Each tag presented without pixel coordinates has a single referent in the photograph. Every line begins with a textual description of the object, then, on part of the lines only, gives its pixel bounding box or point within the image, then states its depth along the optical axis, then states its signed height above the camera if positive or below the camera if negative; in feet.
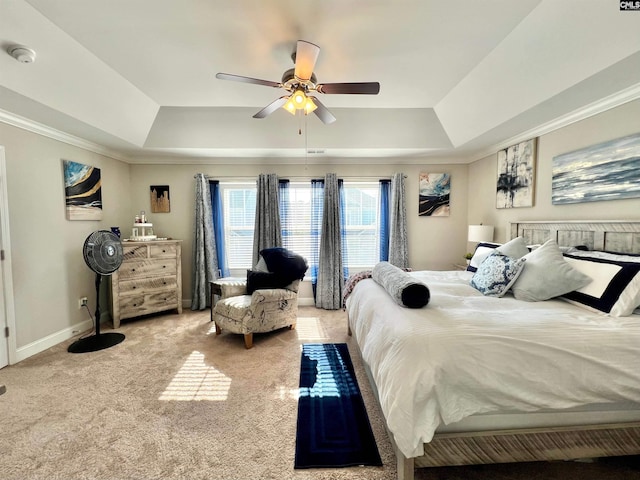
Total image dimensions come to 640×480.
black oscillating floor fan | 9.32 -1.28
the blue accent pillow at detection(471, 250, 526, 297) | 6.70 -1.26
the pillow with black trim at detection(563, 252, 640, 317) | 5.09 -1.21
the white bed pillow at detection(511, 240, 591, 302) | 6.02 -1.20
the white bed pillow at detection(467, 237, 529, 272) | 7.75 -0.68
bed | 4.09 -2.57
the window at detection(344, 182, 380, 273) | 14.19 +0.10
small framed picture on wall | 13.57 +1.50
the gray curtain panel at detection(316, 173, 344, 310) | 13.52 -1.45
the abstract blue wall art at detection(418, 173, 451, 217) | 13.85 +1.71
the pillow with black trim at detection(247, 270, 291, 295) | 10.46 -2.13
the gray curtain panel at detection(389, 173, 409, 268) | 13.53 +0.03
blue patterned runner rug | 5.05 -4.35
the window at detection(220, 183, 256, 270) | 14.08 +0.33
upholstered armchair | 9.41 -2.74
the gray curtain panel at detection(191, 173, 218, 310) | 13.25 -1.10
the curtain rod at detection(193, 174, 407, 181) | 13.66 +2.58
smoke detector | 6.05 +4.05
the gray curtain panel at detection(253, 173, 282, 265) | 13.39 +0.56
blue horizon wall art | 6.79 +1.53
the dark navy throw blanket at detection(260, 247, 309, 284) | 10.44 -1.48
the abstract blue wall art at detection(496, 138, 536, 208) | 9.79 +2.02
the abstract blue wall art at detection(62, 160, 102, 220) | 10.16 +1.48
